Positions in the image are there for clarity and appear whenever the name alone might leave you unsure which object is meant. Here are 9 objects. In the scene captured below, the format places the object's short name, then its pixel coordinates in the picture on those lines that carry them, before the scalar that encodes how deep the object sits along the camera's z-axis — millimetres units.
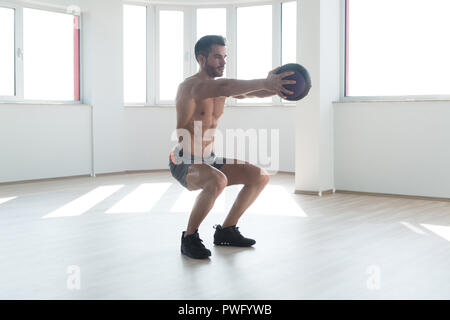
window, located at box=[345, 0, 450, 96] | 4953
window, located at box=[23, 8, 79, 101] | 6289
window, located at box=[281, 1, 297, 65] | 6938
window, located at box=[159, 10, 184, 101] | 7332
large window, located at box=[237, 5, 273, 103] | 7137
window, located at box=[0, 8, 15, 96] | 6027
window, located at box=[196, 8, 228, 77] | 7324
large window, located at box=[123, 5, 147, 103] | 7160
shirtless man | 2812
